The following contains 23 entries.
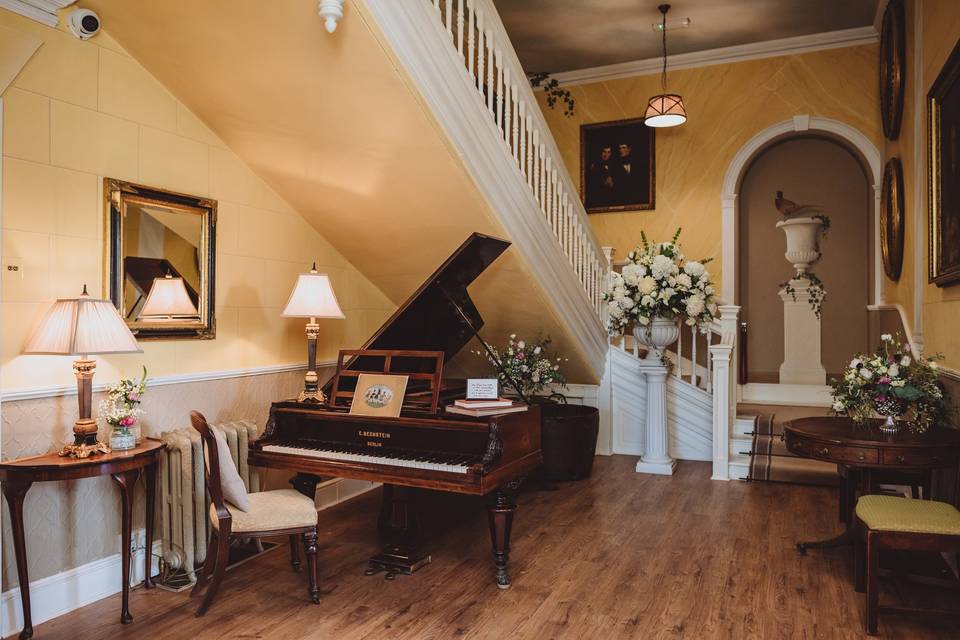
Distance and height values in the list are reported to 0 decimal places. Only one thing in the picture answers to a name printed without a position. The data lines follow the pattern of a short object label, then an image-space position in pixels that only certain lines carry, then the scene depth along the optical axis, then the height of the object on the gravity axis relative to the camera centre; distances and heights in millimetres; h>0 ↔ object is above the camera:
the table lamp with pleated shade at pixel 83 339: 2864 -66
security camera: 3203 +1384
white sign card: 3516 -336
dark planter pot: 5367 -945
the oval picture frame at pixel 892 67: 5188 +2021
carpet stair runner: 5238 -1100
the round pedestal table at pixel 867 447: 3189 -594
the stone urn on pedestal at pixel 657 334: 5723 -102
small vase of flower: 3123 -410
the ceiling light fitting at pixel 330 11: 2896 +1292
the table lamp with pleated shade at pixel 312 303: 3936 +111
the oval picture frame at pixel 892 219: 5398 +832
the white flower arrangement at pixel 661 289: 5570 +262
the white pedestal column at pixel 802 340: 7082 -186
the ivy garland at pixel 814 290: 7012 +318
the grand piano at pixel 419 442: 3234 -594
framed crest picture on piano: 3426 -361
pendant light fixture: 6359 +1931
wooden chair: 2996 -877
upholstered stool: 2801 -855
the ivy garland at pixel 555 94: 7427 +2506
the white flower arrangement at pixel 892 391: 3553 -359
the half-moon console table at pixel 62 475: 2777 -619
